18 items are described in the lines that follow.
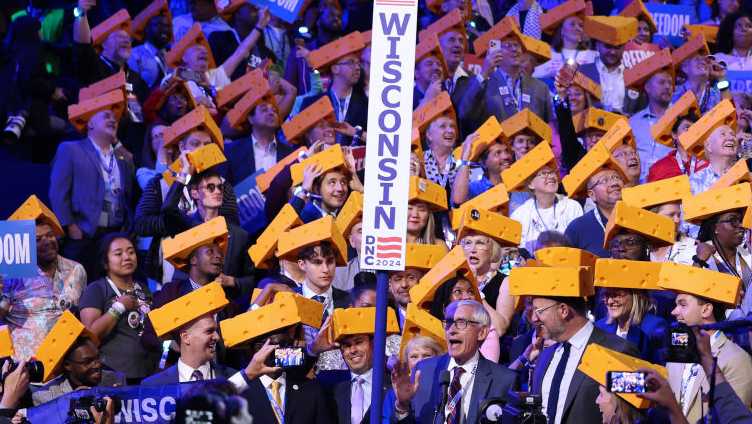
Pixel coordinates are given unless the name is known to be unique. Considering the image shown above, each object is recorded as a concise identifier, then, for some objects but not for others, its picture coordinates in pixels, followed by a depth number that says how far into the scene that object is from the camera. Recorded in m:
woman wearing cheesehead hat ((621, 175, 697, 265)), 21.22
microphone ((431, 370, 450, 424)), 16.11
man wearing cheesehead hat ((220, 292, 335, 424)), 16.75
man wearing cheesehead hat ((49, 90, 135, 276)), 23.62
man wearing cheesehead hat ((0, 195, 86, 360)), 20.31
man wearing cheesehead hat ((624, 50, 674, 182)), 26.87
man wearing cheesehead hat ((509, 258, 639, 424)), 15.92
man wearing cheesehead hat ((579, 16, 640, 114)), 28.73
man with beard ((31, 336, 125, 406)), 18.33
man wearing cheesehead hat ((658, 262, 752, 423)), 15.82
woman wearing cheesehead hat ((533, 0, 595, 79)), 29.83
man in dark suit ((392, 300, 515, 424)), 16.14
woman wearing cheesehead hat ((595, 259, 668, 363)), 17.72
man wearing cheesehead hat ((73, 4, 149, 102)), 27.50
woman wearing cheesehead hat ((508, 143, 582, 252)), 22.77
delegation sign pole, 14.37
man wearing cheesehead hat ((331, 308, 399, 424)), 17.41
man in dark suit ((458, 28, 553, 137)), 26.98
